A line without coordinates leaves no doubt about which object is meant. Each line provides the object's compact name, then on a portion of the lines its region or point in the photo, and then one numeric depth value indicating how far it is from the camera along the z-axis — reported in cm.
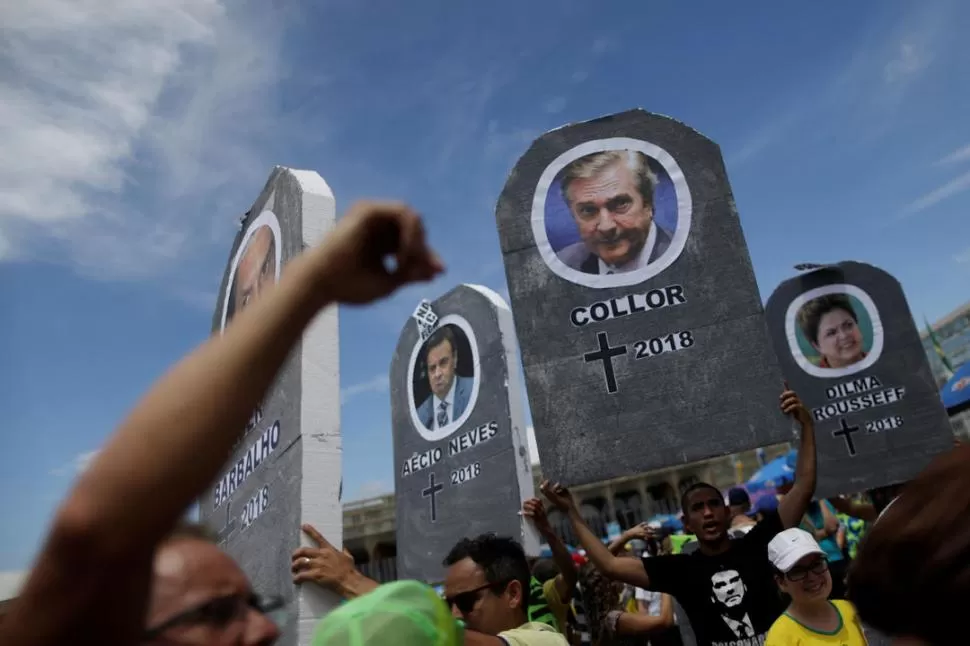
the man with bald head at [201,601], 92
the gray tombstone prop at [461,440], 465
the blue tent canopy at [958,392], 1111
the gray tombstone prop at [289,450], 220
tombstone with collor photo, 316
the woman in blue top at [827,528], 648
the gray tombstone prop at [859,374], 547
